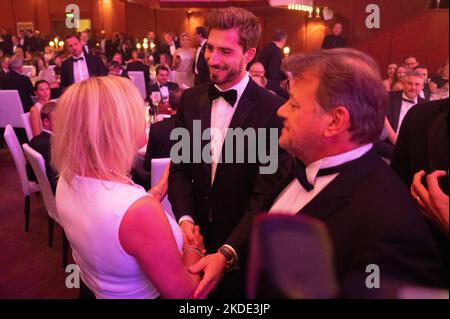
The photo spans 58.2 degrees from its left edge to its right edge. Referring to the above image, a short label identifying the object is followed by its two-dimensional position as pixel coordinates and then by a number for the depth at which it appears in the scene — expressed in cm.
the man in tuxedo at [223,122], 159
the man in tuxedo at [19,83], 598
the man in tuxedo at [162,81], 545
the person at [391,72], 530
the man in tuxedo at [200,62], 598
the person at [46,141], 310
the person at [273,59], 589
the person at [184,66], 736
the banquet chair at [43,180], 299
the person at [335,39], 823
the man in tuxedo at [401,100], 330
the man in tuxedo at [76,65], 579
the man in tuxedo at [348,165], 70
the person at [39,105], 437
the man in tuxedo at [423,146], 70
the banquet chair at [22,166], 359
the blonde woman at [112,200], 109
